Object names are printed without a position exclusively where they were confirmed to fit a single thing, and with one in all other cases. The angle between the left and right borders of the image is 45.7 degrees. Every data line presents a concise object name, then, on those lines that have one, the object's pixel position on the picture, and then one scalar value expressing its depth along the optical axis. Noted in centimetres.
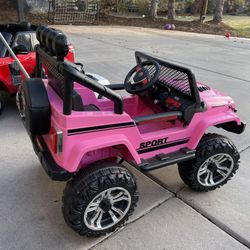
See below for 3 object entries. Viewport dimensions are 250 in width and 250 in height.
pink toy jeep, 193
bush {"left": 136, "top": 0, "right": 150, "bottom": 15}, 2057
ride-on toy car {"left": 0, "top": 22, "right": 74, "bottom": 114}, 392
